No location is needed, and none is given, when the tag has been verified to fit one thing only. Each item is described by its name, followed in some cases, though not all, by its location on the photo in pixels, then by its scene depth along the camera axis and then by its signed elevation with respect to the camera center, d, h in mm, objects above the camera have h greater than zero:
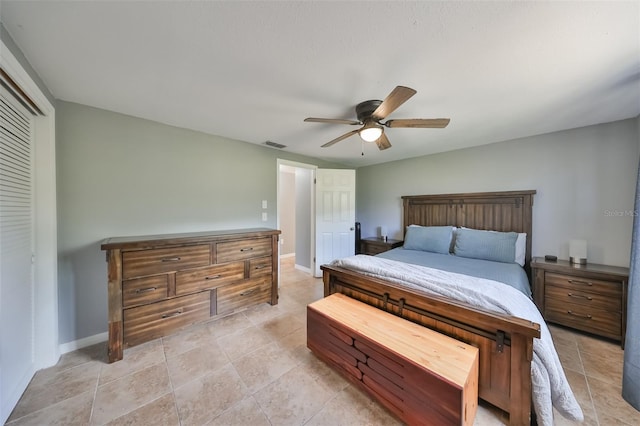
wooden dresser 1895 -728
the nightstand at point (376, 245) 3883 -636
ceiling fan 1693 +757
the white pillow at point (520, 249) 2718 -482
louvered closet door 1333 -279
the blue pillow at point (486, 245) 2680 -438
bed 1257 -743
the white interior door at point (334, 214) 4059 -79
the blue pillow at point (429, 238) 3139 -420
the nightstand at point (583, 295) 2076 -860
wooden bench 1150 -940
